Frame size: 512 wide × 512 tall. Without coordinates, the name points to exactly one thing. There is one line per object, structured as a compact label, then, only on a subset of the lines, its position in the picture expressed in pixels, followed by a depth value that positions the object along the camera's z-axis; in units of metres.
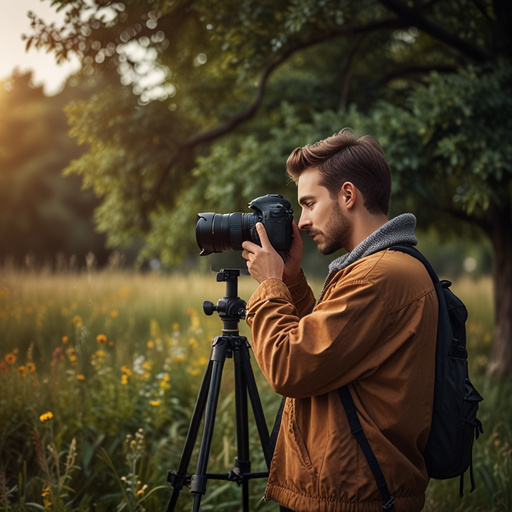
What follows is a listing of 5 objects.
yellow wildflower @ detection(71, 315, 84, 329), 4.09
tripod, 2.43
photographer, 1.65
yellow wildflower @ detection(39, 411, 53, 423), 2.45
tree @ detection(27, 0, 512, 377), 4.53
